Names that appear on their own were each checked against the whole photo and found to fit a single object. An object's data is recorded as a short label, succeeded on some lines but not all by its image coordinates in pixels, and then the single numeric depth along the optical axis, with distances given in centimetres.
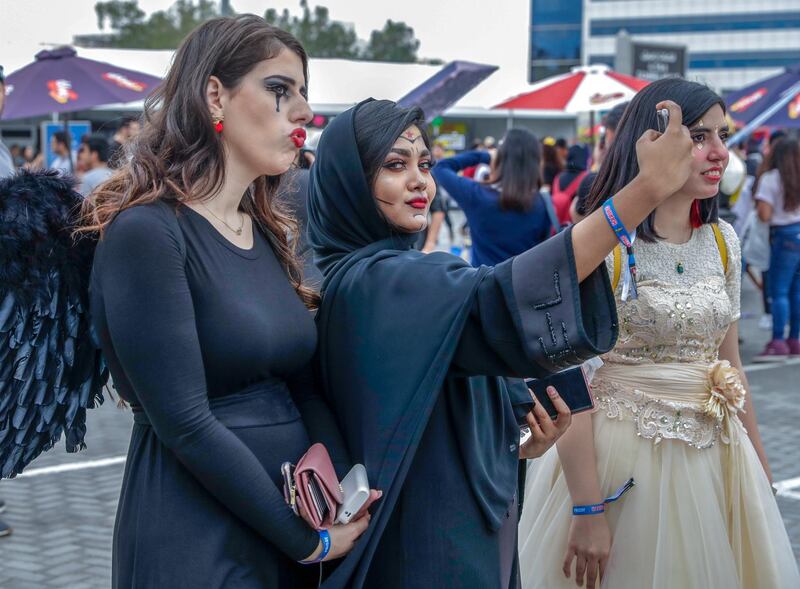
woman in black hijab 200
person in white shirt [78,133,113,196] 982
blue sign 1670
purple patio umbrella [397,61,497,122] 910
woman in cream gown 304
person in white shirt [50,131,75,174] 1450
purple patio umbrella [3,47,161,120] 1145
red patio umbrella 1254
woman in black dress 205
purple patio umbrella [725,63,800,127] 1273
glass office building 9100
